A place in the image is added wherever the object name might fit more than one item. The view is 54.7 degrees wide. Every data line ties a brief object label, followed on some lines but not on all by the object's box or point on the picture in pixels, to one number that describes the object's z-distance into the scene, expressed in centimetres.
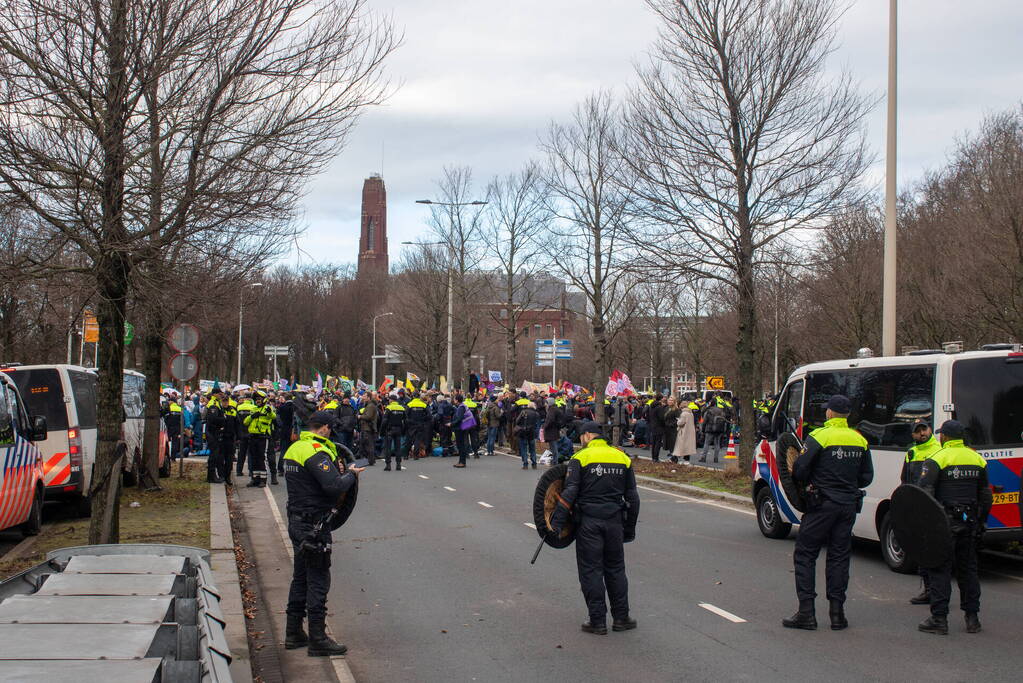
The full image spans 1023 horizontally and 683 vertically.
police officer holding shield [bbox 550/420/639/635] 794
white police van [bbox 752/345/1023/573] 1011
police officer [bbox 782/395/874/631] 809
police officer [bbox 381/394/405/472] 2377
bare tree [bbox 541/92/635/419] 2633
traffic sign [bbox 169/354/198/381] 1841
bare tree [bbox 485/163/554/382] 3716
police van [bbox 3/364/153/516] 1412
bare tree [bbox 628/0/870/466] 1858
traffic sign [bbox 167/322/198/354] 1731
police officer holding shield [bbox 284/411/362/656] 732
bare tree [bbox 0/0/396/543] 834
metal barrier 354
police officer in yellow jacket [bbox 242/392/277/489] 1905
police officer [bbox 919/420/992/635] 795
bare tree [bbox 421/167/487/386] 4153
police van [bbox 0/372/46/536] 1143
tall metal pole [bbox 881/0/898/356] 1553
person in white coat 2389
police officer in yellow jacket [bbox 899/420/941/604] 888
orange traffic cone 2773
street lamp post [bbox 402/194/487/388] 3996
